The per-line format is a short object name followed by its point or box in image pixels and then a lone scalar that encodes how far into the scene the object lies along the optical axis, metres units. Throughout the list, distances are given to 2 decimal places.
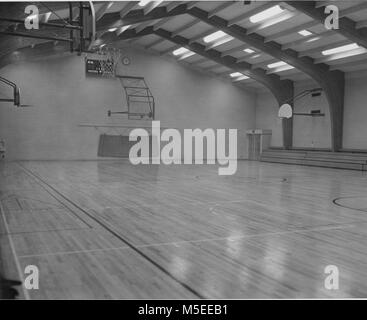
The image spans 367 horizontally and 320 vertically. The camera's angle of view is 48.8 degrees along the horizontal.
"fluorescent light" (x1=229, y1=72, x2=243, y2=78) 23.41
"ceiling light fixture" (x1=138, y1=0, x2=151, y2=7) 14.98
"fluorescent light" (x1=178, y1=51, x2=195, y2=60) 21.59
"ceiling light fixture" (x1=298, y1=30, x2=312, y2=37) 16.11
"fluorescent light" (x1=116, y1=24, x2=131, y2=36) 18.52
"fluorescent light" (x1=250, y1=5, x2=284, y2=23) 14.66
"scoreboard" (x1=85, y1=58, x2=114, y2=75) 20.66
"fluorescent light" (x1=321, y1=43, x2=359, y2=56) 16.45
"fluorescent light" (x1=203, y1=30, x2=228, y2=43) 18.40
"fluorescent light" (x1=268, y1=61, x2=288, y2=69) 20.19
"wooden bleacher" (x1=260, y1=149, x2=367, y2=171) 17.94
